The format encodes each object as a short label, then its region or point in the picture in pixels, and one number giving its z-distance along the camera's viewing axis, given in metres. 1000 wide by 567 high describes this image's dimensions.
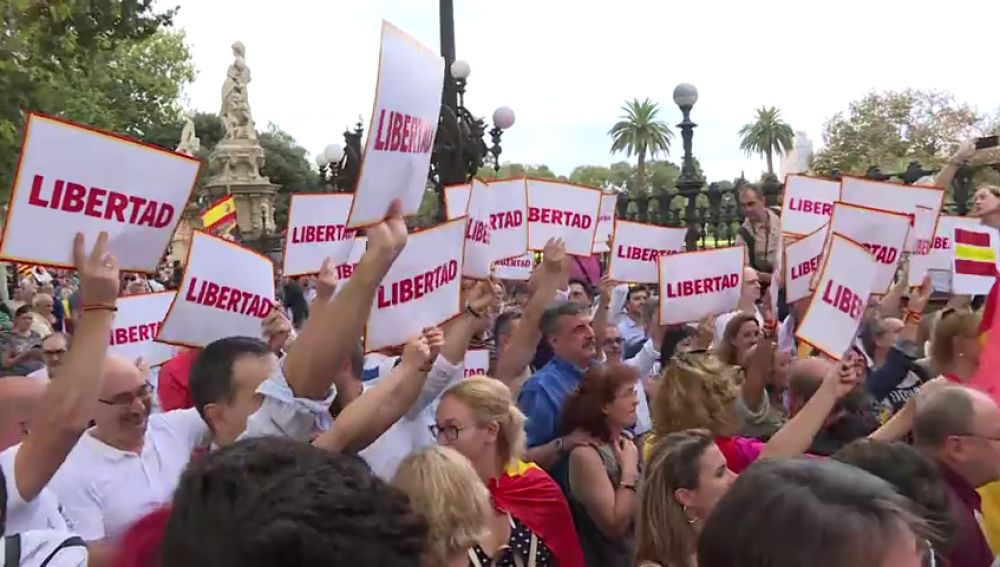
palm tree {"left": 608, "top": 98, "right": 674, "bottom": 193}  83.12
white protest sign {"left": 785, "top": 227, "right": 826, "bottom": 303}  6.96
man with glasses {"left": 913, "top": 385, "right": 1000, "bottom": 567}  3.51
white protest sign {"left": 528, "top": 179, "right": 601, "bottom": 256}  7.73
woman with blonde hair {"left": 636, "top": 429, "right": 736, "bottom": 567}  3.05
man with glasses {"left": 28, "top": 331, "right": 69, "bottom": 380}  6.57
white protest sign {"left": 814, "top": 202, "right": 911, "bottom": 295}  6.32
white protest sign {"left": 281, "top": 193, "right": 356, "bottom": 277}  7.05
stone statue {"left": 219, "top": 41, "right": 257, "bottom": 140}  32.81
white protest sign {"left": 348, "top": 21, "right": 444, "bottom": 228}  3.46
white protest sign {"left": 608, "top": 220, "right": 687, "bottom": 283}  7.93
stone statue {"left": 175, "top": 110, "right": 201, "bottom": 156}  35.14
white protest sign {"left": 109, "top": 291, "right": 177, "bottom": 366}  5.48
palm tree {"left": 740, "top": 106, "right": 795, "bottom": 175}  72.94
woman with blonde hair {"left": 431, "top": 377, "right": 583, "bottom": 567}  3.64
